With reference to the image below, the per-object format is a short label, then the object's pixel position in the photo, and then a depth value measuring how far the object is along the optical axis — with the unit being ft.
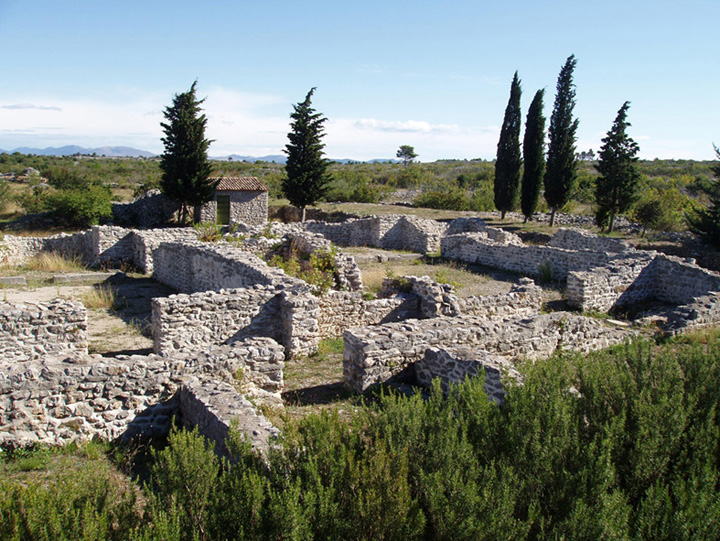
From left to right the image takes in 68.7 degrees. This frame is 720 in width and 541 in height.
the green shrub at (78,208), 81.41
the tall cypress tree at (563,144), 97.96
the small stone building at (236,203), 98.68
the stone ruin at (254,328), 20.57
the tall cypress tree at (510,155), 107.14
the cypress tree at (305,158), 100.63
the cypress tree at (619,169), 87.30
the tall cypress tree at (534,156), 101.76
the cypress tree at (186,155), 89.35
